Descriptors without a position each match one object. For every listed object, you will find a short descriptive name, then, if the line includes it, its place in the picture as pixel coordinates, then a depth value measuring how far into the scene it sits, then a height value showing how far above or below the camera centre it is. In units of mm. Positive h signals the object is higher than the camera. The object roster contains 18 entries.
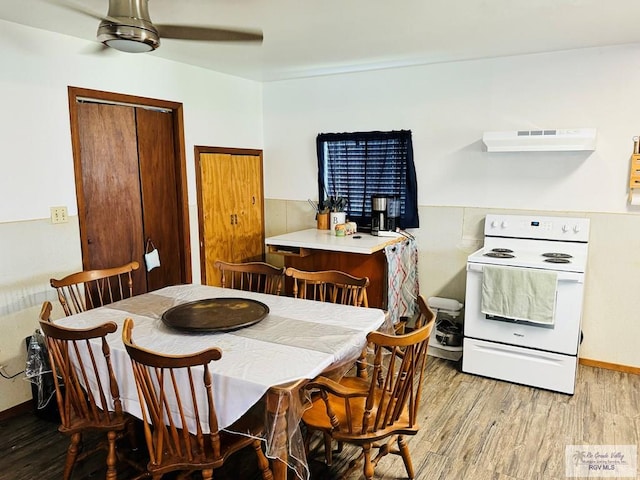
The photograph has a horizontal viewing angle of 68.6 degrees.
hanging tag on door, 3525 -581
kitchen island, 3549 -588
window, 4035 +82
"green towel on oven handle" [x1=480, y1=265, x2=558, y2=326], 2996 -741
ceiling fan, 1900 +616
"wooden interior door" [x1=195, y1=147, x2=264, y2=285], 4082 -249
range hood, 3133 +271
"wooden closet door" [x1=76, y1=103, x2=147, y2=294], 3166 -54
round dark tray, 2088 -644
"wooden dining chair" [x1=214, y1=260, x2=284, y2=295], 2930 -574
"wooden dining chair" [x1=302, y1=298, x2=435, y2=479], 1764 -941
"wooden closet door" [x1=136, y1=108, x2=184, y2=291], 3584 -109
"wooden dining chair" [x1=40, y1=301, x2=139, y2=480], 1882 -859
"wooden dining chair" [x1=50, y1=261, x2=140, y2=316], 2658 -731
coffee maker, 3928 -286
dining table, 1637 -677
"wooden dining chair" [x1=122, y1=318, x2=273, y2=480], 1605 -842
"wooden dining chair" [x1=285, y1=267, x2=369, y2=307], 2660 -587
